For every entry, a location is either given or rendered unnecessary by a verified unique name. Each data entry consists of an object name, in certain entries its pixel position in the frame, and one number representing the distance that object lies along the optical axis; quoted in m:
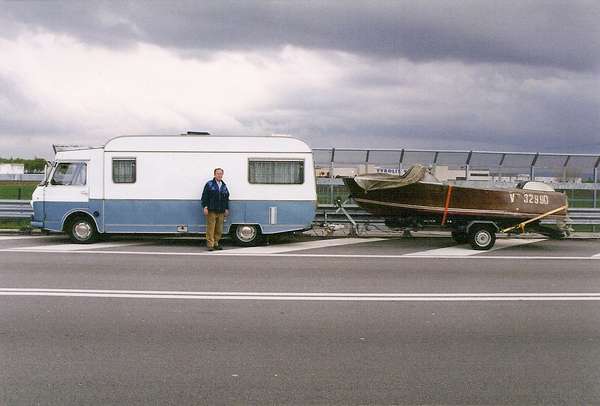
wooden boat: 14.56
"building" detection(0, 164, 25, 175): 34.08
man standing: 13.80
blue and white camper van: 14.62
